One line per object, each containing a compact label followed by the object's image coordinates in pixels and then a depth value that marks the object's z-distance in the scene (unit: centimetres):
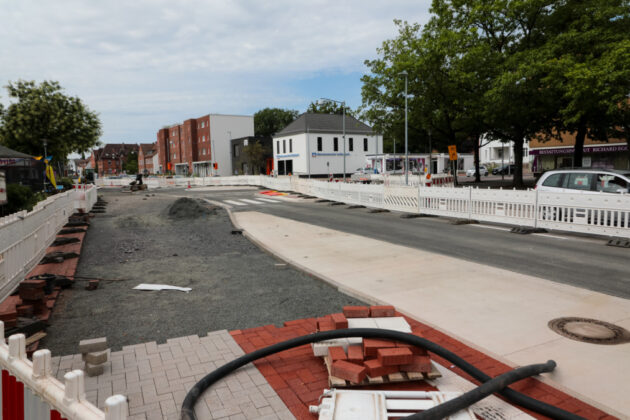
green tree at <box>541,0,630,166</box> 2092
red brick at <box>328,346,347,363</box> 381
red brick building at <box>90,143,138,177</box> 15150
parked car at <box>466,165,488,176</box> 6747
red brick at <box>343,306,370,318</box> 452
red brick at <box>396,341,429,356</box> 380
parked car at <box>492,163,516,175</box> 6443
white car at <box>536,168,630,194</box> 1191
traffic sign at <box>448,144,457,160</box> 2585
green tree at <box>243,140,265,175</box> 6806
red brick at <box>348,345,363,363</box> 379
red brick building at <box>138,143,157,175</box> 12914
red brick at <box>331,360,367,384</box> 355
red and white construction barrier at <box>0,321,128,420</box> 177
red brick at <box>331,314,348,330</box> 427
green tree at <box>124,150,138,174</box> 13094
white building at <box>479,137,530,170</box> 8894
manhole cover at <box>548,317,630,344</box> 467
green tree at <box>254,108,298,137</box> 10069
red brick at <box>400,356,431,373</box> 372
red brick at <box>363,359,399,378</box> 363
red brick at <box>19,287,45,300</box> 574
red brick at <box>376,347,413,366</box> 367
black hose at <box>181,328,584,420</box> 321
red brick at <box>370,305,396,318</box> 461
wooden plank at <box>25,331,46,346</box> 478
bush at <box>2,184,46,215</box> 1604
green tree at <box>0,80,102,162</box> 3612
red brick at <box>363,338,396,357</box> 383
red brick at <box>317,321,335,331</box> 436
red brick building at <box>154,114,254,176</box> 8094
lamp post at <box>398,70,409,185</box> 2861
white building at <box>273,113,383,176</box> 5962
